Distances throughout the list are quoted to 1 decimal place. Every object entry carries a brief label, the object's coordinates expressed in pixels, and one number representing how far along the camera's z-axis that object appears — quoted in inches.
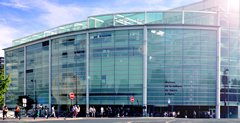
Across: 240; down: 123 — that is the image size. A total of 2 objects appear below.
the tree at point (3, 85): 2588.6
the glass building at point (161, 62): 2529.5
